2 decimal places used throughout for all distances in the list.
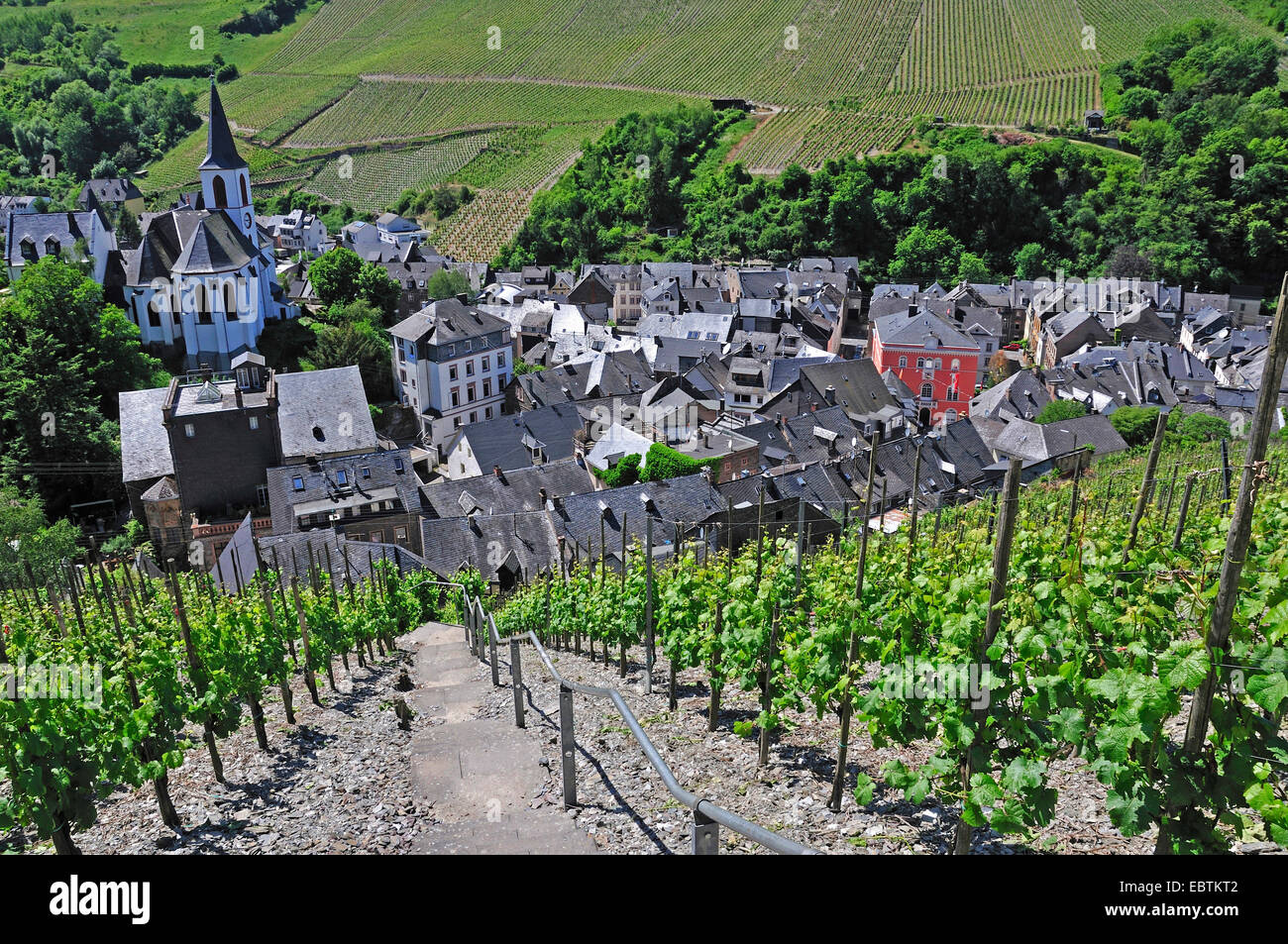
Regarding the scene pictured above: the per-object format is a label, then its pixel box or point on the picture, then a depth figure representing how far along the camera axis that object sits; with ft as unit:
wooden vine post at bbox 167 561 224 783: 34.76
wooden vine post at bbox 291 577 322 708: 48.42
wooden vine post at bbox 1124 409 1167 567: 27.22
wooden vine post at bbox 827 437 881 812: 26.55
